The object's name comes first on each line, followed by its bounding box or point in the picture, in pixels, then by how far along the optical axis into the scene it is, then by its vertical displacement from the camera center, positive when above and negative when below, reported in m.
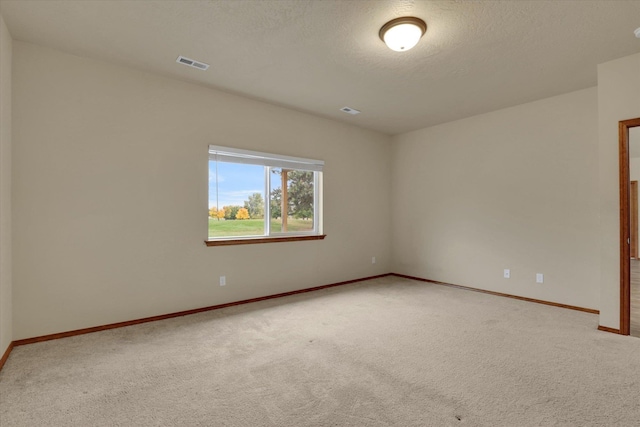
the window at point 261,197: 3.77 +0.28
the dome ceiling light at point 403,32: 2.27 +1.42
